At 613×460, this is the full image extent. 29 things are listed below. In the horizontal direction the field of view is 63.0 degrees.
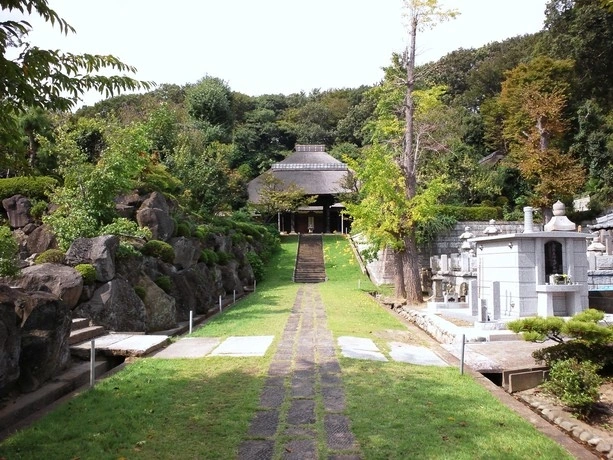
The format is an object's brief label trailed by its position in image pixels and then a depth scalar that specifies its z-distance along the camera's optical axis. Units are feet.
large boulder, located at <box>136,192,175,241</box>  52.42
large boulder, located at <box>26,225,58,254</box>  47.11
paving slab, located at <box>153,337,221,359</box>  30.22
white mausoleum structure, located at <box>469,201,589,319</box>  46.80
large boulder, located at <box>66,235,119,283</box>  38.63
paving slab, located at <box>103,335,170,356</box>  30.01
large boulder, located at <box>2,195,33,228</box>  56.29
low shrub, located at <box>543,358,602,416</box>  23.19
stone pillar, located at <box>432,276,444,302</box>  61.21
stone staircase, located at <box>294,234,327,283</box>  93.50
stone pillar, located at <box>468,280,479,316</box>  50.70
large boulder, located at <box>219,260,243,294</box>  71.41
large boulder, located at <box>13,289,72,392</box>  22.31
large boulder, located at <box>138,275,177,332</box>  41.65
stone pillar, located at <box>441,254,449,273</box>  68.49
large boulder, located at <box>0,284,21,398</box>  18.45
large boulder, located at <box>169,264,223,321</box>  49.93
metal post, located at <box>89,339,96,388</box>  23.36
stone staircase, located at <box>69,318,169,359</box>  29.91
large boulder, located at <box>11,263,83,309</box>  32.89
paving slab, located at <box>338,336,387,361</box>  29.91
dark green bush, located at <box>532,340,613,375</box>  26.89
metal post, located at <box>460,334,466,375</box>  26.98
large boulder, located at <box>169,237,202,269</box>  54.85
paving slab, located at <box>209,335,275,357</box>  29.94
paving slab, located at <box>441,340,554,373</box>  29.66
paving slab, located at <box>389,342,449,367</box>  30.04
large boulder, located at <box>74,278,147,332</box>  36.83
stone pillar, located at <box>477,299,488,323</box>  43.24
